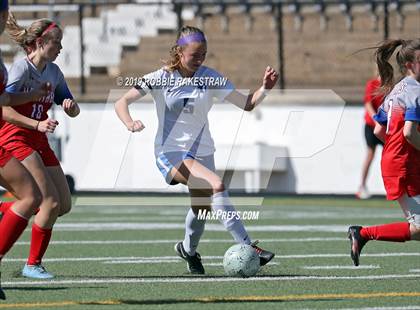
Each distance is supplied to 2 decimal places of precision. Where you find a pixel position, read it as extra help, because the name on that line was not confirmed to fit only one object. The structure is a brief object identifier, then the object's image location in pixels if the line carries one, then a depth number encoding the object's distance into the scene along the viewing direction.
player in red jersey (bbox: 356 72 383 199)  32.49
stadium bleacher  42.75
